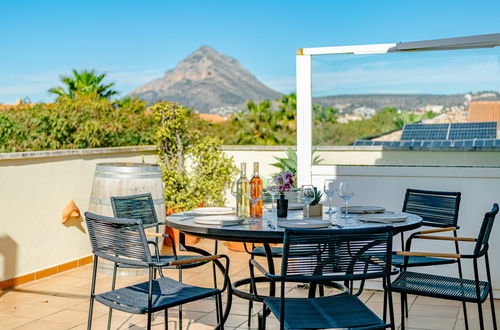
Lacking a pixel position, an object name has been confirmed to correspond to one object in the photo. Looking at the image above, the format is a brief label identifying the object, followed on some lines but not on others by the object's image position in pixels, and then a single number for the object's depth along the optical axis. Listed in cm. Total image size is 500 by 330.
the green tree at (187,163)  711
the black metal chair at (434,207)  427
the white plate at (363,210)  379
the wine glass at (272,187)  366
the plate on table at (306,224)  322
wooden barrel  547
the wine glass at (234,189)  375
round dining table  317
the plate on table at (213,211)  376
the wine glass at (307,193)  355
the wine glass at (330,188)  373
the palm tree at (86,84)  2155
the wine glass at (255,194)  368
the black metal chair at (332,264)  272
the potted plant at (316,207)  364
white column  513
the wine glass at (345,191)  366
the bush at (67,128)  844
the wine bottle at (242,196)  374
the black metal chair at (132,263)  300
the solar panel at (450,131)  479
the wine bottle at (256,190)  367
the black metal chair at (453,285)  325
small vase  360
